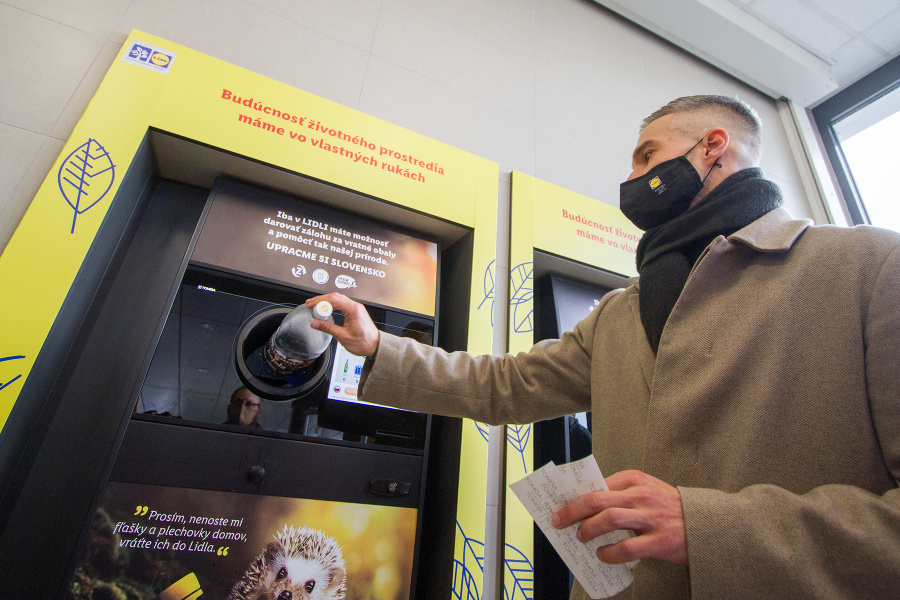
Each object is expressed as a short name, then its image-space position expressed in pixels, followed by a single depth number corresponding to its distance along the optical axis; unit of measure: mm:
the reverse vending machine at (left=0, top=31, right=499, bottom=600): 1164
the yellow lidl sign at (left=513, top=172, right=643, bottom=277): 2055
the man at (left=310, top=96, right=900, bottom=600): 547
